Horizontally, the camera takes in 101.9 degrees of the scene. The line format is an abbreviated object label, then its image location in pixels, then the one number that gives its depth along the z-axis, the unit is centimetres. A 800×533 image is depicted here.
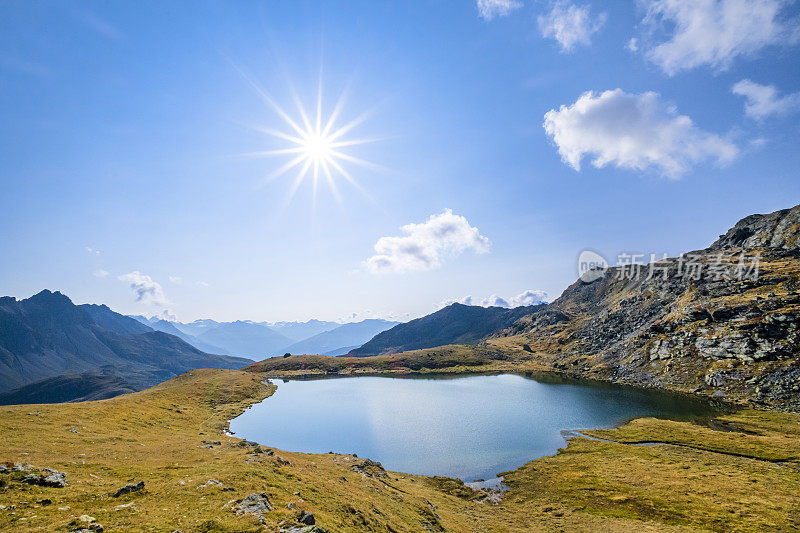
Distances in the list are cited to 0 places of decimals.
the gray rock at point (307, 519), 2316
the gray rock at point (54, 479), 2514
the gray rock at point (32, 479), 2460
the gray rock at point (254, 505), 2339
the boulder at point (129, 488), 2568
